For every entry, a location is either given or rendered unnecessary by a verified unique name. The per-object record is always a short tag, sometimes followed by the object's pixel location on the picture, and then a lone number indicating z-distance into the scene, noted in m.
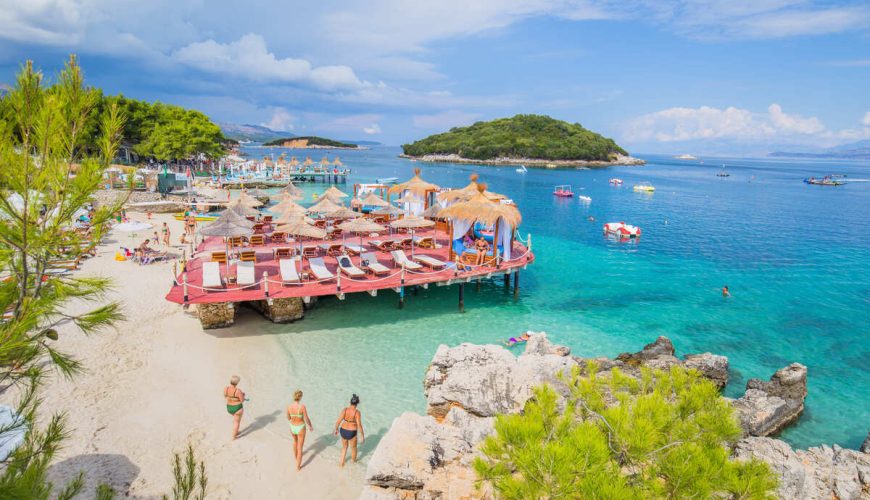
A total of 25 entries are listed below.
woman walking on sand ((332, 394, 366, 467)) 9.52
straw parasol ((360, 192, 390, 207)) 30.74
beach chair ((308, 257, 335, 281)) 17.80
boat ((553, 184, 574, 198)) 68.65
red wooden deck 15.84
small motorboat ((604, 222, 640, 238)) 39.00
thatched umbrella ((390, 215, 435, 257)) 22.42
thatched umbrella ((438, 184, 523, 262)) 20.29
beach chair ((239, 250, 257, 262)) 20.36
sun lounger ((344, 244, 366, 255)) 22.67
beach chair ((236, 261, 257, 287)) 16.45
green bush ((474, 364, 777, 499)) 4.30
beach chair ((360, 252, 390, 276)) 19.11
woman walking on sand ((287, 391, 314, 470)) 9.48
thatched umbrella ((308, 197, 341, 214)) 25.42
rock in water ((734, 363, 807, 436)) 11.91
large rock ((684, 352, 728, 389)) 14.60
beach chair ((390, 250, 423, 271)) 20.22
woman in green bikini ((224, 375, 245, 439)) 10.05
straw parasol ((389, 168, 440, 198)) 31.61
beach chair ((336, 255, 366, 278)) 18.55
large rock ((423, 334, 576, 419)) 10.80
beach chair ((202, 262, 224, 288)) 16.08
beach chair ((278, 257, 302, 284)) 17.17
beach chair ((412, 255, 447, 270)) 20.45
